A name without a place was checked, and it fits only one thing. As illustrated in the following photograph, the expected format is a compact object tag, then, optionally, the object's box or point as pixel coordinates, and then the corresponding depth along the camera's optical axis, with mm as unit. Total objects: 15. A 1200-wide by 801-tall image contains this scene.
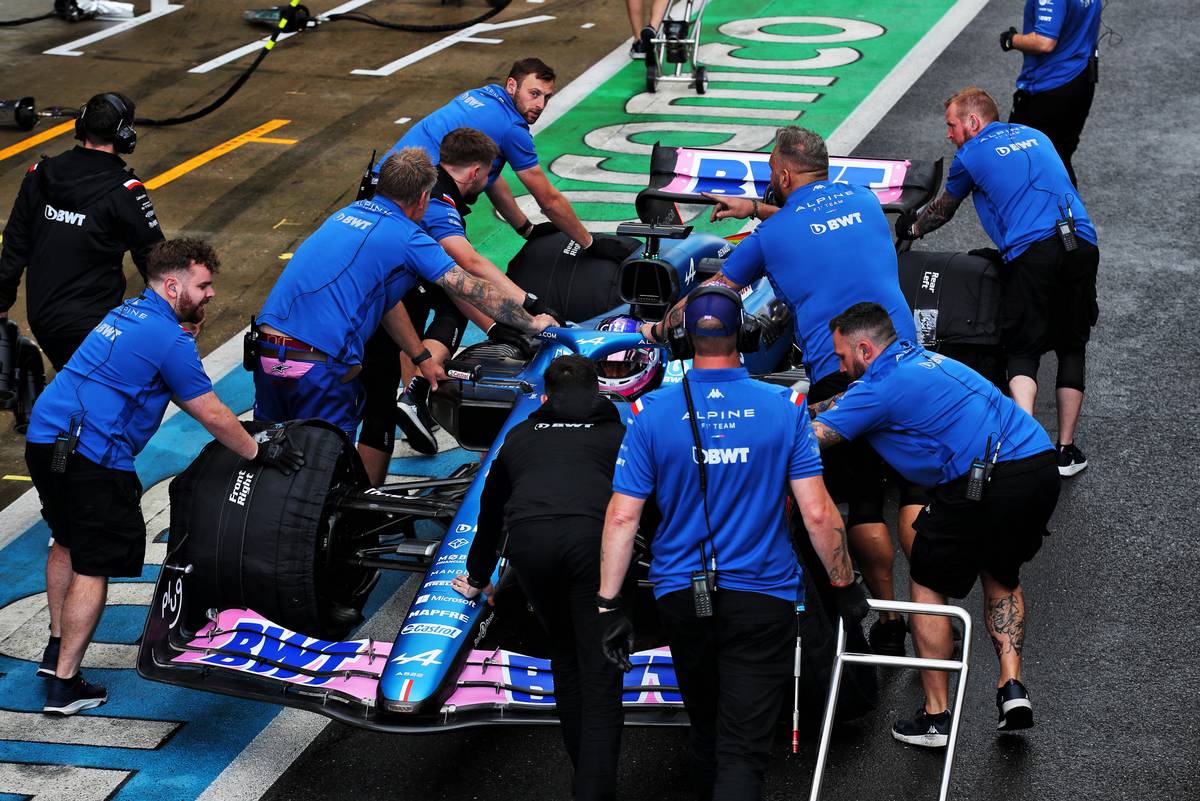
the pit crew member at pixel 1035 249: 15875
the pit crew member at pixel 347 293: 13797
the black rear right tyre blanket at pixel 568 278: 16609
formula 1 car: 10797
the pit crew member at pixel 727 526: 9742
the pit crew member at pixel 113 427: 12133
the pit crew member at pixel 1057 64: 22078
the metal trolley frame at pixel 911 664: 10008
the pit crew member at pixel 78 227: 14664
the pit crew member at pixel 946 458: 11344
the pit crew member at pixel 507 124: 17531
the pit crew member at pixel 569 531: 10273
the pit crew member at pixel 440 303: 15195
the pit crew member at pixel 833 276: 12914
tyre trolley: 30417
